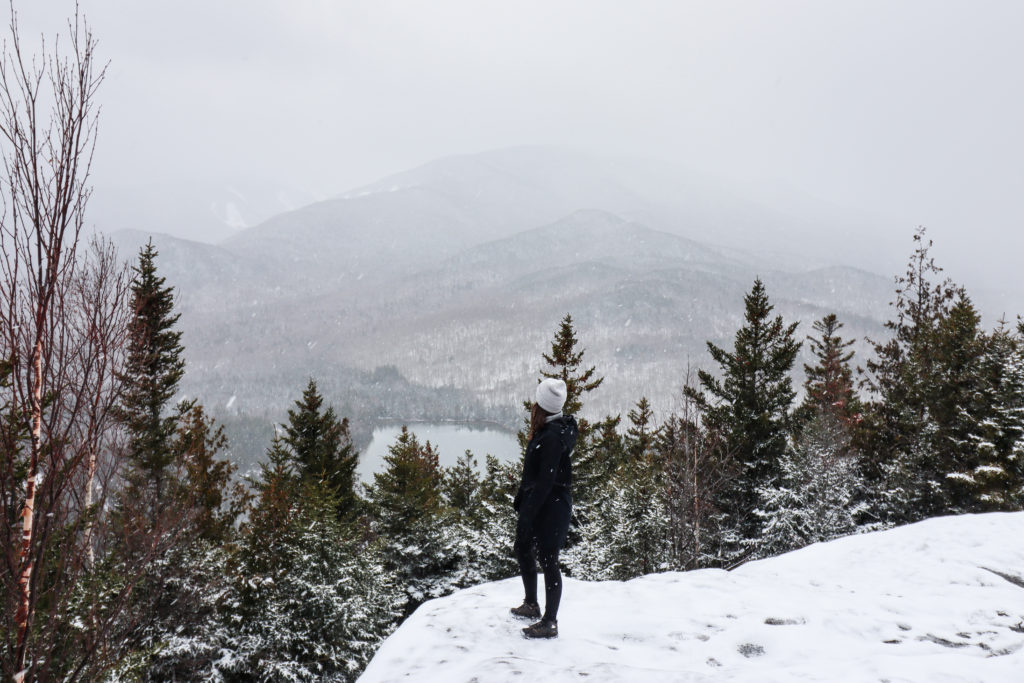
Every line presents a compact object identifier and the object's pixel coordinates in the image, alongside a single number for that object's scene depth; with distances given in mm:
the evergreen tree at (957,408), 17000
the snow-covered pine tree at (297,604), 14570
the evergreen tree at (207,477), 18891
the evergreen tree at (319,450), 24672
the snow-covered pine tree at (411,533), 20281
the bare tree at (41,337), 3344
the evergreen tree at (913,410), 18625
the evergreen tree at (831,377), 28844
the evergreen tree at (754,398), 17922
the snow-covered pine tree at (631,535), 17984
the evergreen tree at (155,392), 17234
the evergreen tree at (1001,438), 14297
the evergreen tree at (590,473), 19016
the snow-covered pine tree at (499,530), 19656
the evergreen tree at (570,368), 18625
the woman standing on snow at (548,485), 4641
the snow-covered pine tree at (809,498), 17062
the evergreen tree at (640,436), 29672
